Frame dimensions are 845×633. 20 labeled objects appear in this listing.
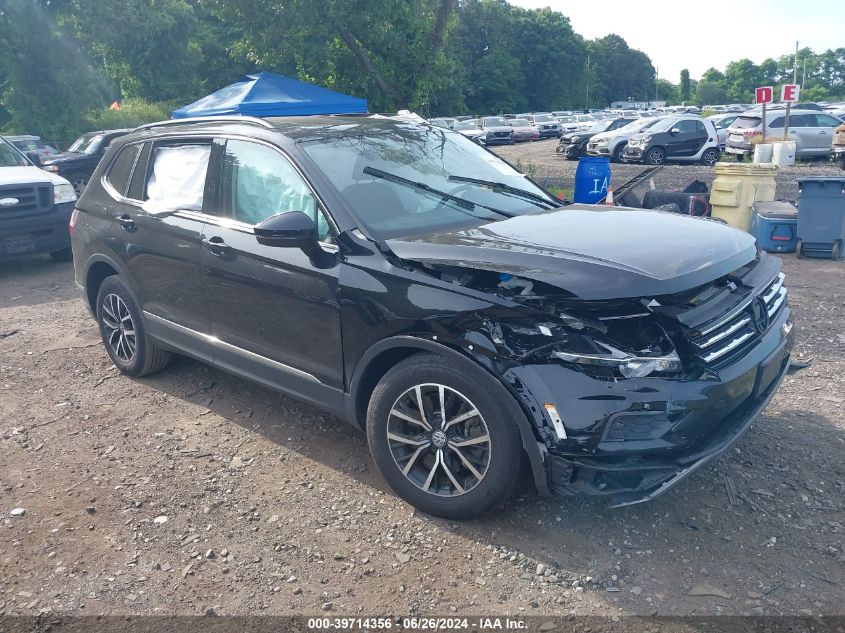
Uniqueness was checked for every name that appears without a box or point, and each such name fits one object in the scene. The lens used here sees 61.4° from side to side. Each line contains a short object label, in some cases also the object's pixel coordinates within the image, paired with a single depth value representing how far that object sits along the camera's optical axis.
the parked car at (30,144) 18.45
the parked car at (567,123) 41.81
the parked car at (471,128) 34.28
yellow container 9.27
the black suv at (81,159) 15.52
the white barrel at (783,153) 19.56
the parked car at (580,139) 27.20
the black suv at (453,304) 2.92
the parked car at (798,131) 22.83
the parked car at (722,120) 28.21
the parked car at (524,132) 40.84
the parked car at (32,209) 8.71
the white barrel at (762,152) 17.86
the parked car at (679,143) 23.30
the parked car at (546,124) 43.25
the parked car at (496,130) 38.12
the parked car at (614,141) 24.70
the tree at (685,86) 118.56
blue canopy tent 12.33
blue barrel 8.31
